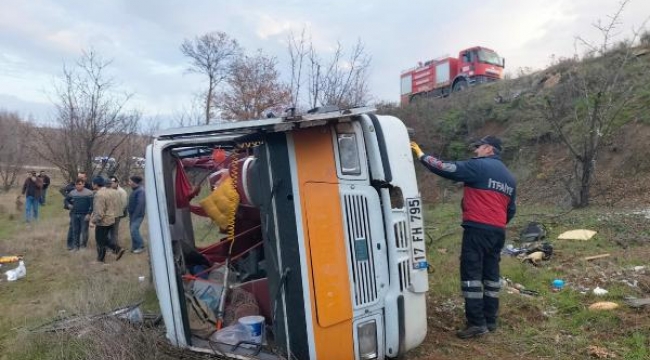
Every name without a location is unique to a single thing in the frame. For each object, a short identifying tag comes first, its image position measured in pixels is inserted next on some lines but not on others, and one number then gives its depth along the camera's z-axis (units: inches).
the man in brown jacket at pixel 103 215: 327.6
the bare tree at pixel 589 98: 415.2
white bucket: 140.9
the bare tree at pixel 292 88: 522.6
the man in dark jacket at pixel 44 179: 599.1
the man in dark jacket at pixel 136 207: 343.6
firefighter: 162.1
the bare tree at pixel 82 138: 563.2
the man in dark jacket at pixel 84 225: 368.2
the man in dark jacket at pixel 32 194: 526.6
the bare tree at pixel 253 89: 673.0
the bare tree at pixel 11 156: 1138.0
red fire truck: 865.5
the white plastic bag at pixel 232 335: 142.0
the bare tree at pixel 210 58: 1026.1
